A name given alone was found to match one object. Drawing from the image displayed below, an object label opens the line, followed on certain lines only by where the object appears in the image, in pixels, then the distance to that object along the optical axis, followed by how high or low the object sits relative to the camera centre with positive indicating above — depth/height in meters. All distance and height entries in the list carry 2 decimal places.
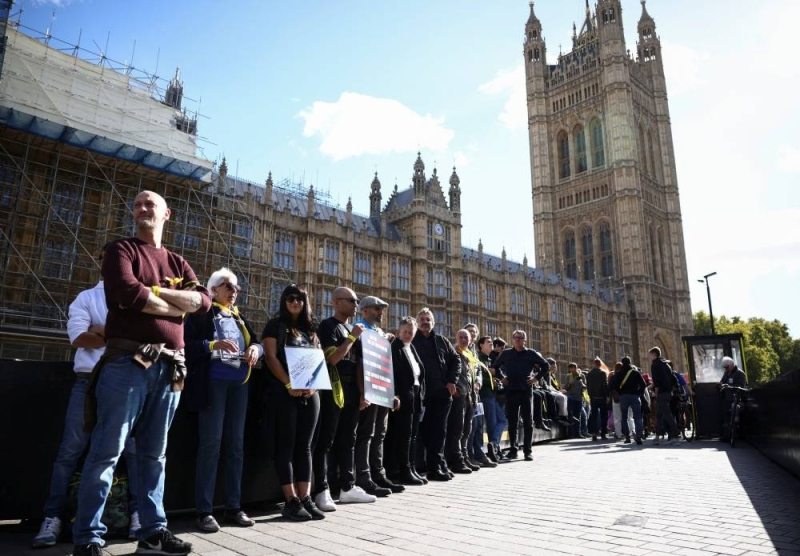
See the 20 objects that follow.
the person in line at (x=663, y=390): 11.65 +0.35
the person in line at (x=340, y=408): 4.91 -0.05
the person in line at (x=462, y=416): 7.08 -0.16
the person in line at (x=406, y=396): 6.04 +0.08
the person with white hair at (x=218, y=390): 4.05 +0.08
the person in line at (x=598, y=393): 12.72 +0.30
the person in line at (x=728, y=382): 11.35 +0.53
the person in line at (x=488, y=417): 8.19 -0.19
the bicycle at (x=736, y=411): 10.55 -0.07
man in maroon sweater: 2.96 +0.17
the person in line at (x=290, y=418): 4.30 -0.13
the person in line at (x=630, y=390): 11.20 +0.33
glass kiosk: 12.27 +0.86
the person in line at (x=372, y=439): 5.36 -0.36
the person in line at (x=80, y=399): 3.69 +0.00
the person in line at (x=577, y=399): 13.72 +0.16
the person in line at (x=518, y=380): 8.39 +0.38
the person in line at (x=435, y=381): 6.62 +0.28
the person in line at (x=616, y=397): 11.33 +0.19
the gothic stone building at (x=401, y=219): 18.20 +9.62
